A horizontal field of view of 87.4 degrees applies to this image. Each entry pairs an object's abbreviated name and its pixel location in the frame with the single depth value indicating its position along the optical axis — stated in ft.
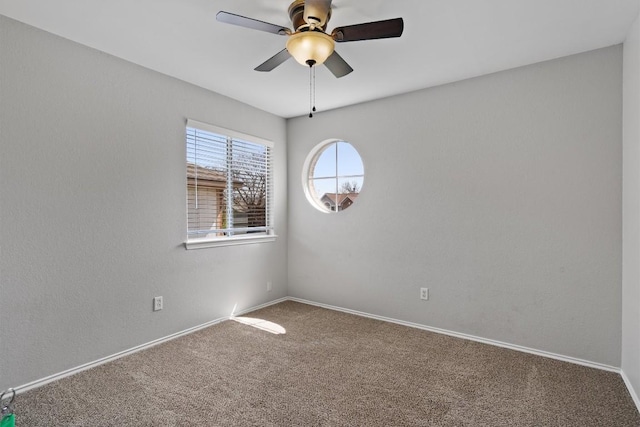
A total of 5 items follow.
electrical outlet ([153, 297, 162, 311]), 9.50
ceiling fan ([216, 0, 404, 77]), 5.58
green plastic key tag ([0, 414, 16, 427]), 4.26
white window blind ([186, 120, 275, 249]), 10.79
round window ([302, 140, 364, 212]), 12.74
